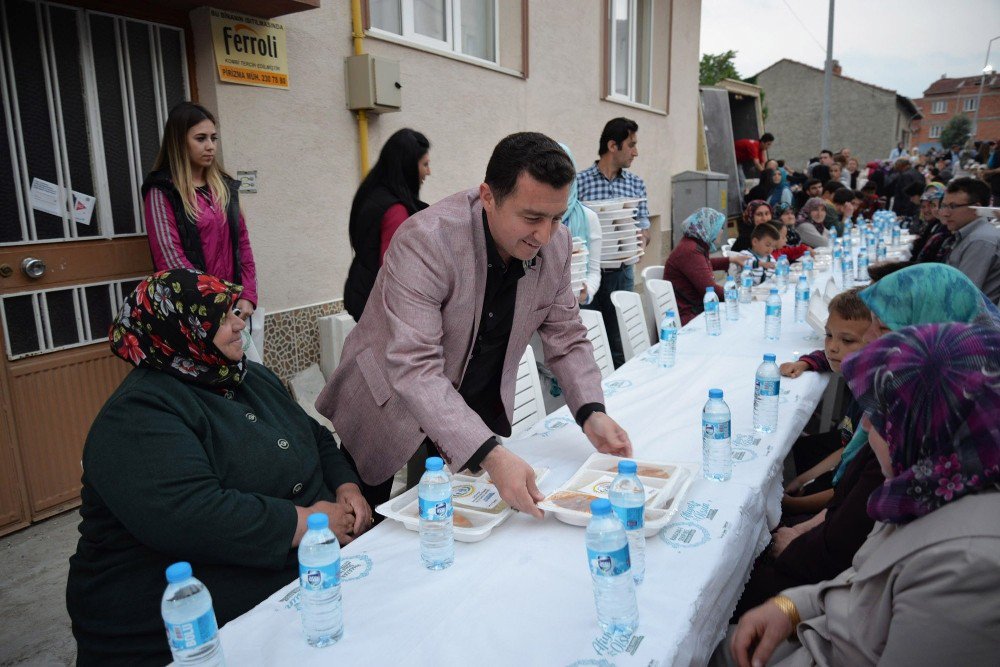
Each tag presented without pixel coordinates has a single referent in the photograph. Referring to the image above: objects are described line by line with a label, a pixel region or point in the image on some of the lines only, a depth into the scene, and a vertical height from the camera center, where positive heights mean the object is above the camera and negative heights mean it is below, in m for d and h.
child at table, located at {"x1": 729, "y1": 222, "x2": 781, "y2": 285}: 6.30 -0.43
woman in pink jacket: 3.24 +0.09
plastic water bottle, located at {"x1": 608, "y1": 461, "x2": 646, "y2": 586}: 1.50 -0.69
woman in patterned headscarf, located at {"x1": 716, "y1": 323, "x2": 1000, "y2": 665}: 1.13 -0.56
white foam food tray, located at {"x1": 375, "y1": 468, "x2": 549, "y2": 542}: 1.67 -0.78
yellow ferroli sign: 3.80 +0.98
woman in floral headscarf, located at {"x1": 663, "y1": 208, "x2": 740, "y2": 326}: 5.05 -0.43
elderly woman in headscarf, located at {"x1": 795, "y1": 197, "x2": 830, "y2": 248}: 8.51 -0.25
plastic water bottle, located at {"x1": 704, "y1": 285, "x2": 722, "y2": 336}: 4.19 -0.68
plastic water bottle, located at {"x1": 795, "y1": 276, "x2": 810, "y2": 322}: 4.45 -0.65
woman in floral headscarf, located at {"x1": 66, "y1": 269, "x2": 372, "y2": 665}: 1.59 -0.66
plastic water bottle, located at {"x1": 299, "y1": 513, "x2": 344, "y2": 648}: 1.29 -0.73
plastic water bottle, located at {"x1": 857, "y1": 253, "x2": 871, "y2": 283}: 6.23 -0.64
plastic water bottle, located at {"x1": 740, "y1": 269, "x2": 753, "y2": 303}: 5.23 -0.64
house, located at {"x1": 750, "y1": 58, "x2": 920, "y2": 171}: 32.22 +4.42
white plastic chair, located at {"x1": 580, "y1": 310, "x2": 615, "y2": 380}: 4.02 -0.77
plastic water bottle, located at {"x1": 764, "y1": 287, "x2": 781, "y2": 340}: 3.90 -0.66
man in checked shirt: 5.08 +0.19
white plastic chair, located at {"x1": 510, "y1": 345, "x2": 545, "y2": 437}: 3.10 -0.87
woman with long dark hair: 3.29 +0.04
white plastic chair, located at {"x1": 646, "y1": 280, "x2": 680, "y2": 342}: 4.96 -0.68
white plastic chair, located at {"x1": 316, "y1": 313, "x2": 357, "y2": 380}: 4.56 -0.81
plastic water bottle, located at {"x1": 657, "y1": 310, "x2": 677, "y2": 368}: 3.46 -0.72
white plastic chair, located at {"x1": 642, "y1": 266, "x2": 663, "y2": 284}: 5.63 -0.54
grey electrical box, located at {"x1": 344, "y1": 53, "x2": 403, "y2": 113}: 4.57 +0.90
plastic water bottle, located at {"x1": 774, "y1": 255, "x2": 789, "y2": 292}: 5.88 -0.59
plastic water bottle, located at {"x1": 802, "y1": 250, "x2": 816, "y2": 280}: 6.12 -0.56
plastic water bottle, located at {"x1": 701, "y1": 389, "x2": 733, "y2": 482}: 2.04 -0.71
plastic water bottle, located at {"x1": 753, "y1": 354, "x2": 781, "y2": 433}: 2.47 -0.70
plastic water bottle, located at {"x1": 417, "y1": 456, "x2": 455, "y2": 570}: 1.57 -0.74
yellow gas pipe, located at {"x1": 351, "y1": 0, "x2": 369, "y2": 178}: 4.61 +1.14
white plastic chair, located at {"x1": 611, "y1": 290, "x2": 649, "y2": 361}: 4.43 -0.76
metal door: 3.12 +0.03
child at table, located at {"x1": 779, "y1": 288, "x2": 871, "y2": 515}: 2.65 -0.93
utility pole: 16.34 +2.94
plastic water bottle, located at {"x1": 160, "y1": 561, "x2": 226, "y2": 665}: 1.15 -0.69
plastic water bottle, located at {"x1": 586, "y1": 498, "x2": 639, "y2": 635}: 1.26 -0.68
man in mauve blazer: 1.78 -0.35
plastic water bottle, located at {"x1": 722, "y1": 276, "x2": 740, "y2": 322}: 4.65 -0.66
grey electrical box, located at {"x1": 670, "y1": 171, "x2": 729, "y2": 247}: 10.05 +0.22
